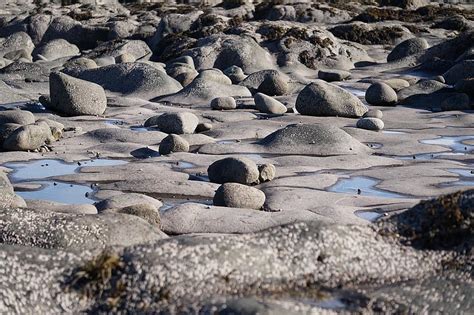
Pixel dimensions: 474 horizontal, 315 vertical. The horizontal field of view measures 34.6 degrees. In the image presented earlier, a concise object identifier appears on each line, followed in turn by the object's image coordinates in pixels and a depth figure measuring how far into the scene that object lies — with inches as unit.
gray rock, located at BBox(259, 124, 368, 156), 424.5
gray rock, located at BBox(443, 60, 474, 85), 725.8
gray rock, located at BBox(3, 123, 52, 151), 434.0
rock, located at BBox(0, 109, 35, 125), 492.1
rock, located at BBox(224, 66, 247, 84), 773.3
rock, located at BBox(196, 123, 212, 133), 500.7
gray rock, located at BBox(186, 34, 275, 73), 887.7
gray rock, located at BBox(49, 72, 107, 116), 571.5
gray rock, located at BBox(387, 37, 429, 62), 964.0
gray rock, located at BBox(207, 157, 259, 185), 346.3
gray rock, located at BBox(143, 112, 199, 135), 491.8
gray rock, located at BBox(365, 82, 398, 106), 637.3
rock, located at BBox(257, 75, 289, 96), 689.0
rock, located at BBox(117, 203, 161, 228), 265.4
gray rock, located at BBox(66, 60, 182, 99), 702.5
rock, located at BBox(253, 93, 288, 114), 587.5
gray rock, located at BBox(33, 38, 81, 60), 1134.4
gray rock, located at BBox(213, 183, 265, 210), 307.9
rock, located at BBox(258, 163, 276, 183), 353.1
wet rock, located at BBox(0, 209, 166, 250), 196.4
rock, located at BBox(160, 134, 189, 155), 424.2
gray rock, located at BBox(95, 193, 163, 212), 297.3
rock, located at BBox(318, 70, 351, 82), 819.4
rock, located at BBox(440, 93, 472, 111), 602.5
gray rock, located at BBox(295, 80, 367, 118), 565.9
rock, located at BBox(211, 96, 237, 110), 605.0
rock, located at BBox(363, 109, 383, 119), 559.5
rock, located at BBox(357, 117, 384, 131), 506.6
